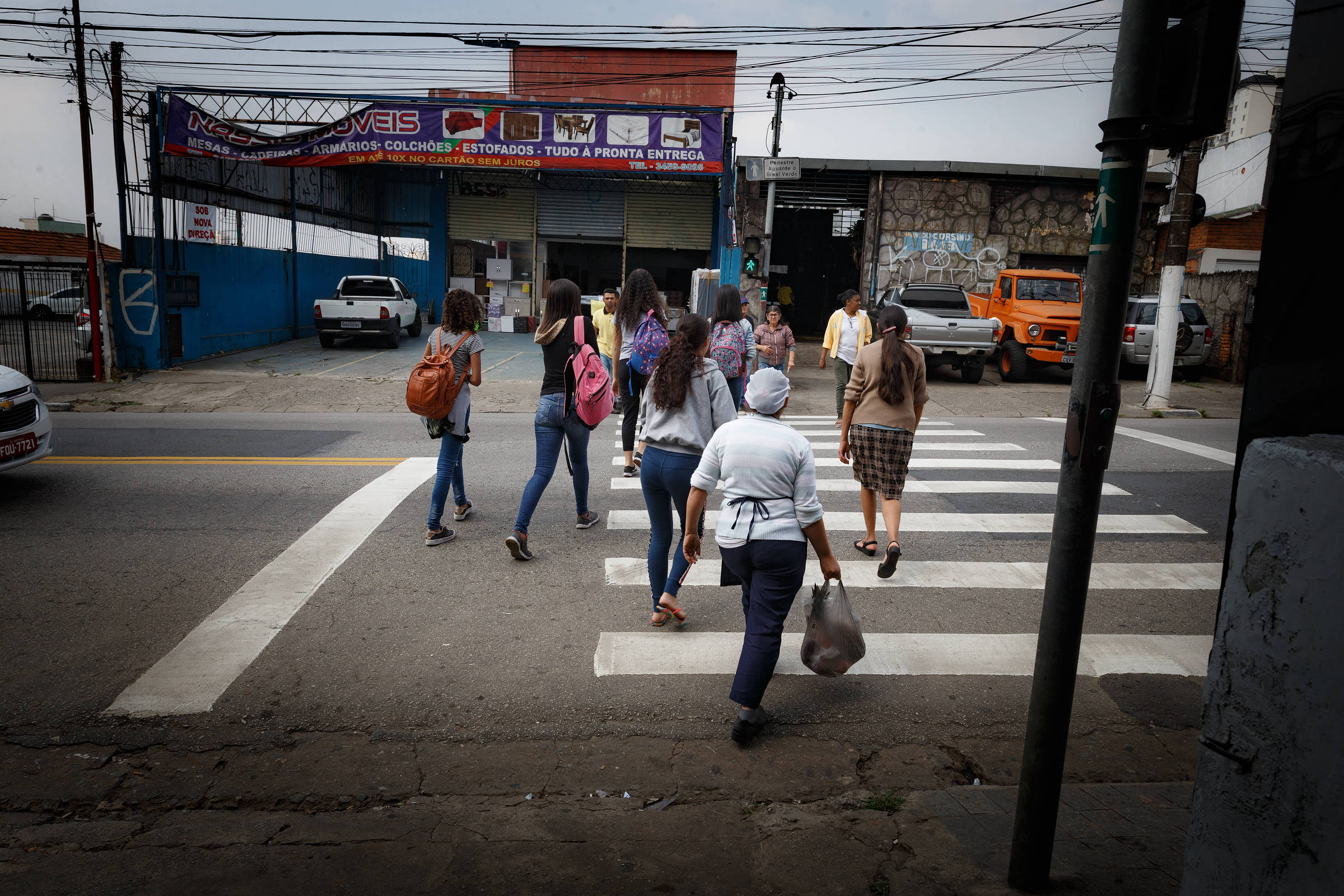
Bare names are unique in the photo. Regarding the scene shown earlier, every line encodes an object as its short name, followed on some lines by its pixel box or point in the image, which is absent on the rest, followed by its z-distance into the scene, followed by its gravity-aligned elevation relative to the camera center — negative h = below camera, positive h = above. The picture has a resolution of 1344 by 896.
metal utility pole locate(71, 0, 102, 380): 15.45 +0.62
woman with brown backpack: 6.65 -0.62
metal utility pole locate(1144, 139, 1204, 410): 14.05 +0.63
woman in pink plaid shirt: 12.65 -0.51
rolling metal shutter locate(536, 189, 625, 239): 27.47 +2.51
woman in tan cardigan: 6.18 -0.71
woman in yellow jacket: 11.70 -0.34
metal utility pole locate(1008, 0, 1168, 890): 2.60 -0.34
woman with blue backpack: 7.09 -0.26
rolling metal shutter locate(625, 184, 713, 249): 27.12 +2.39
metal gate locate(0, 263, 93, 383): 16.17 -1.73
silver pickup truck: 17.72 -0.50
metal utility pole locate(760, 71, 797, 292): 17.22 +3.83
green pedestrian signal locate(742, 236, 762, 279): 17.67 +0.91
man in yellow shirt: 10.42 -0.33
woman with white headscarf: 3.96 -1.01
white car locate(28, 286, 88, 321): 26.45 -1.17
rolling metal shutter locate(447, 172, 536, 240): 27.62 +2.56
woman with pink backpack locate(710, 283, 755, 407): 8.50 -0.34
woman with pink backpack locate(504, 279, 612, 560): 6.26 -0.72
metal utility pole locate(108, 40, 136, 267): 16.50 +2.31
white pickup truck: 21.16 -0.67
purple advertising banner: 19.38 +3.38
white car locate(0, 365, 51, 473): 7.58 -1.34
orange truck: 18.12 +0.01
